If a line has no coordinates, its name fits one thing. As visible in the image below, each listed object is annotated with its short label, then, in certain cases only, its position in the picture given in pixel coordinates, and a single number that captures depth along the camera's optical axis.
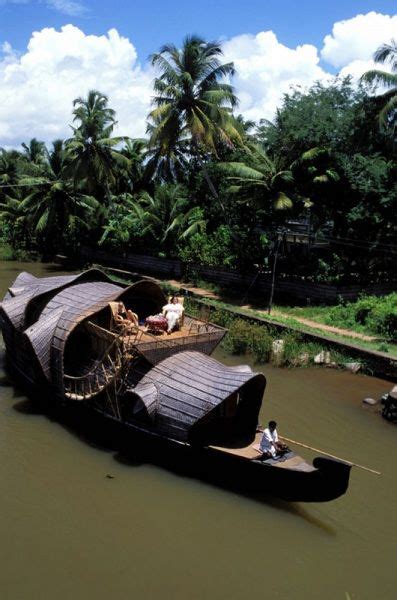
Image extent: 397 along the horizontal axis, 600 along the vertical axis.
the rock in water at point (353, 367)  16.33
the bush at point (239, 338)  17.89
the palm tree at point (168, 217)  28.41
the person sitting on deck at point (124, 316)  11.59
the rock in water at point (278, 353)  17.06
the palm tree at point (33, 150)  39.25
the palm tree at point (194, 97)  23.62
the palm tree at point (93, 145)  29.38
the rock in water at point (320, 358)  16.92
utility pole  20.99
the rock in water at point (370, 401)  14.15
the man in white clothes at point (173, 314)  12.11
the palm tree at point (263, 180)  21.95
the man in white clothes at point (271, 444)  9.48
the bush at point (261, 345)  17.45
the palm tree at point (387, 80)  22.61
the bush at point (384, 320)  18.22
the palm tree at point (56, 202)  32.66
